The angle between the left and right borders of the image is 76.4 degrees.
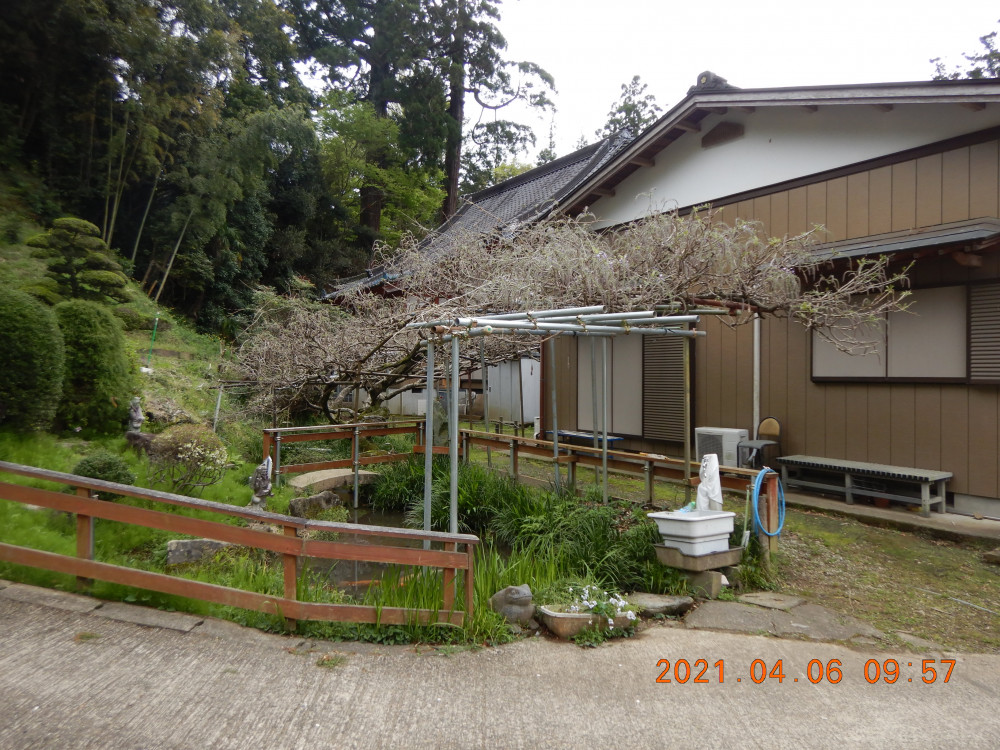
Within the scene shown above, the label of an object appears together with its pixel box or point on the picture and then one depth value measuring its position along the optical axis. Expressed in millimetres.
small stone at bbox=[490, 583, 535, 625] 4289
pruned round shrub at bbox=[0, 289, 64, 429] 6305
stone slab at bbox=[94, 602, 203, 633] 3787
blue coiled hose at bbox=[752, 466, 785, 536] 5207
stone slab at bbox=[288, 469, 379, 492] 8746
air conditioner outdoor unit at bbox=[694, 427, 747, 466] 8617
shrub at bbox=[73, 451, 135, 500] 5496
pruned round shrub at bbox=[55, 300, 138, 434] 7422
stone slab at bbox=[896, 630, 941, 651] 4094
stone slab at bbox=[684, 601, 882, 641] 4320
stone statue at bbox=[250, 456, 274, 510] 7379
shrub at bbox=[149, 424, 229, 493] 6484
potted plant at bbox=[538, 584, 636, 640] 4184
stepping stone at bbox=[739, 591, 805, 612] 4782
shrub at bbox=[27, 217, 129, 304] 10195
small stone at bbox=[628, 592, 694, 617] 4617
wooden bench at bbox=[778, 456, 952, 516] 6750
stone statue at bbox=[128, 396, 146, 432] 7690
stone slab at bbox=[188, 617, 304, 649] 3740
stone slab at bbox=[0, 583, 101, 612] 3877
